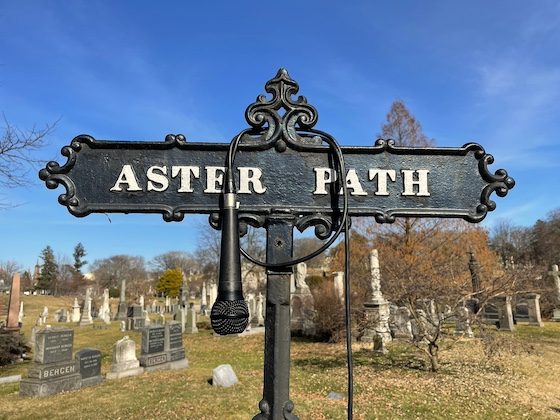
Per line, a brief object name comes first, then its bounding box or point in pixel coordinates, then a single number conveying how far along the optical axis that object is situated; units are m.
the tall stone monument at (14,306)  19.22
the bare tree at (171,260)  88.06
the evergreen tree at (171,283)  62.07
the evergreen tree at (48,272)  72.31
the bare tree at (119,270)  84.45
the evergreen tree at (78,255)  89.19
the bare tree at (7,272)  76.93
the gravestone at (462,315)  11.51
